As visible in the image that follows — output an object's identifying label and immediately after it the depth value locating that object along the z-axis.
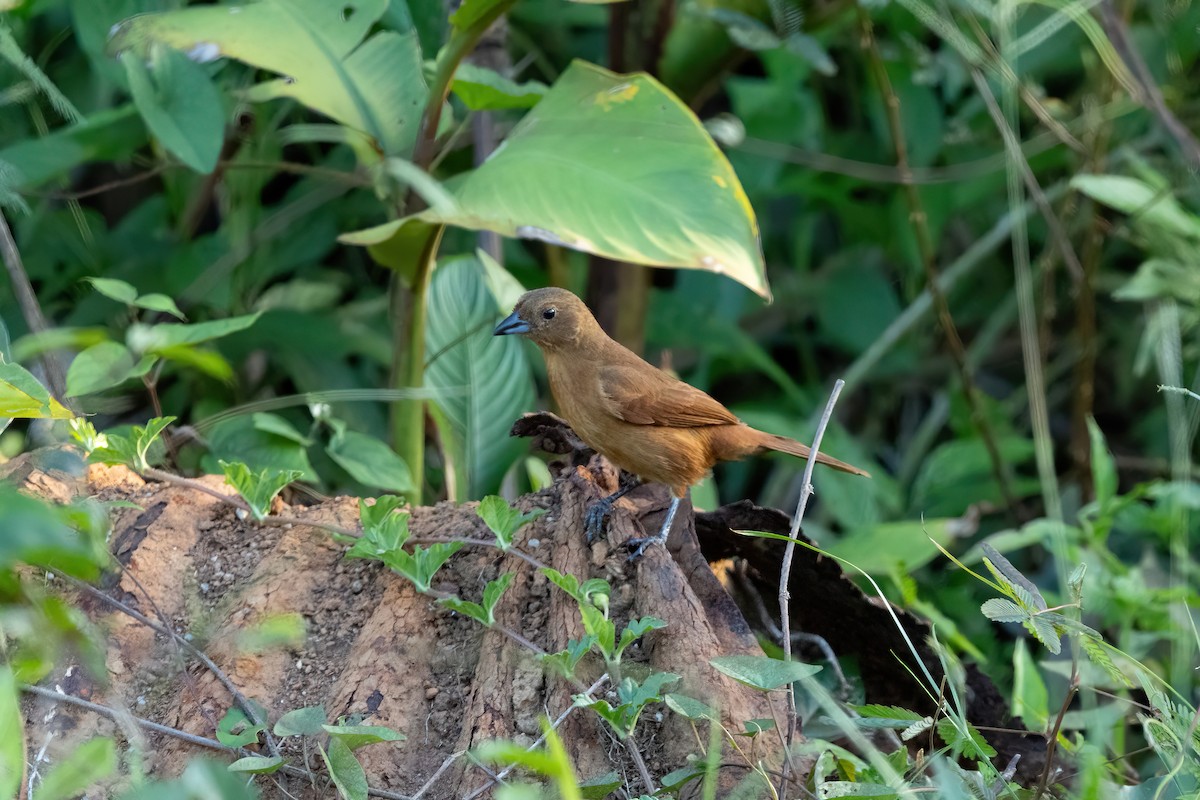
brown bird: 6.04
